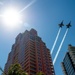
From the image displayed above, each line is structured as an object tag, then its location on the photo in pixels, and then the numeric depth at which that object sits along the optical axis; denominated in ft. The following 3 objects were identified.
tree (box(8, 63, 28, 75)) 71.51
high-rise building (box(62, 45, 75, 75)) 501.48
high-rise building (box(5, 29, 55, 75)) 343.67
